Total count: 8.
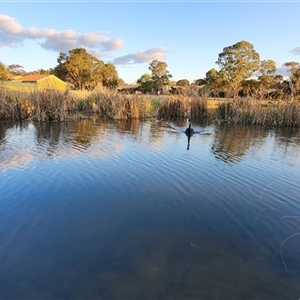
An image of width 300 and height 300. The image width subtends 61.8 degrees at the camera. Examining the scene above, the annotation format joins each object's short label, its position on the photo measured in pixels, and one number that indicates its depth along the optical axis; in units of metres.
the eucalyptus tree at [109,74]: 54.12
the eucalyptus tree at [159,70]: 61.88
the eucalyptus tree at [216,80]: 46.09
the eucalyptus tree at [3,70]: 36.47
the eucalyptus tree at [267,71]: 42.31
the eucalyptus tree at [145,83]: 52.25
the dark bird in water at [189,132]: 12.32
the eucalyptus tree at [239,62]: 45.38
